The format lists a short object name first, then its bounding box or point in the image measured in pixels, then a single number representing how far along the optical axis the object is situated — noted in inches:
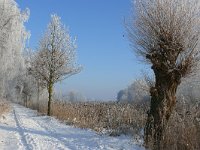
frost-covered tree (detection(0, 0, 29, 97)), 625.3
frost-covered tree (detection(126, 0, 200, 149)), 289.6
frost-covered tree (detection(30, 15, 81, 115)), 769.5
